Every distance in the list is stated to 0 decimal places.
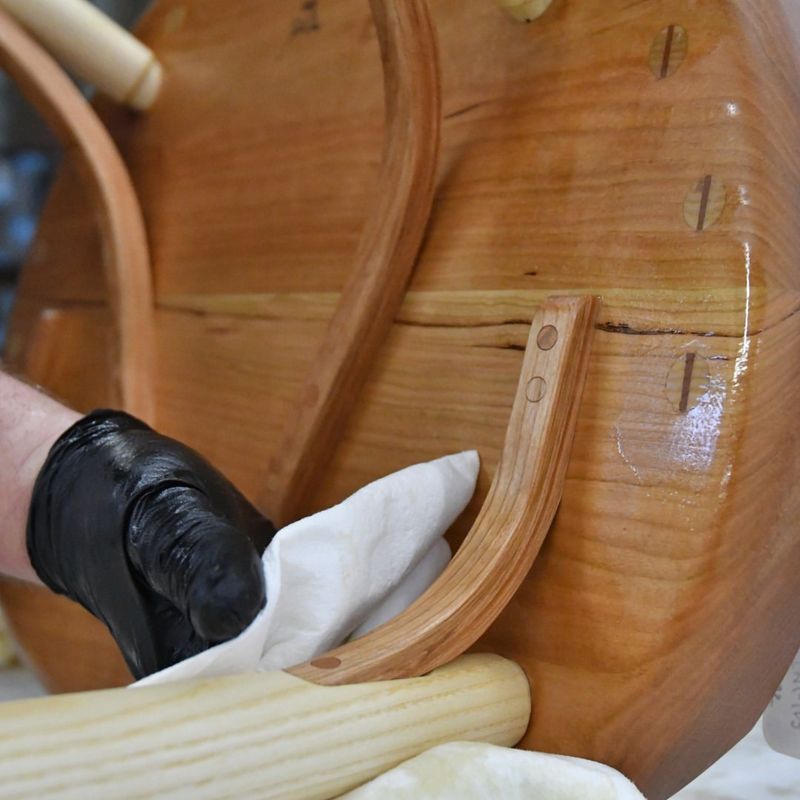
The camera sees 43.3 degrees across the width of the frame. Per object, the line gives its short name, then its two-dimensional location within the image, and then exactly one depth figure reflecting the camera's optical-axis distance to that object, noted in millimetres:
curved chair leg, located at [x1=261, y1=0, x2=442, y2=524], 540
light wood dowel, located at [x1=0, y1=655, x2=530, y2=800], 303
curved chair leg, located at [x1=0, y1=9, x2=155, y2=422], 738
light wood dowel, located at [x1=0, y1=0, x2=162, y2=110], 752
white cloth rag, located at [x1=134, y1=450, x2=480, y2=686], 437
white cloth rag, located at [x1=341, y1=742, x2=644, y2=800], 373
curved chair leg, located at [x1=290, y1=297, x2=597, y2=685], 427
